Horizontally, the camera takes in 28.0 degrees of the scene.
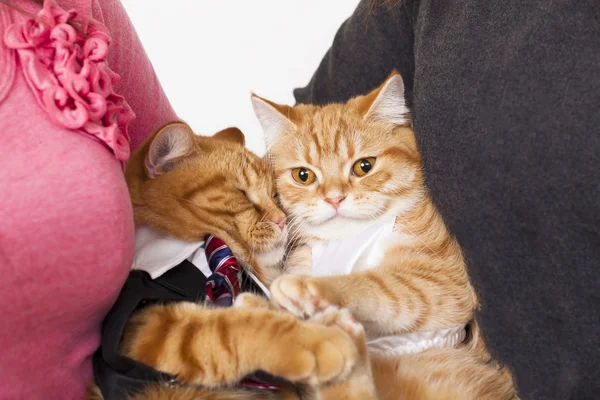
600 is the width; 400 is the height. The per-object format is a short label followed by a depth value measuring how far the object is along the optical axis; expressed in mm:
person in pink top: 662
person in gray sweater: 684
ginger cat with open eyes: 778
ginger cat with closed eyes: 702
